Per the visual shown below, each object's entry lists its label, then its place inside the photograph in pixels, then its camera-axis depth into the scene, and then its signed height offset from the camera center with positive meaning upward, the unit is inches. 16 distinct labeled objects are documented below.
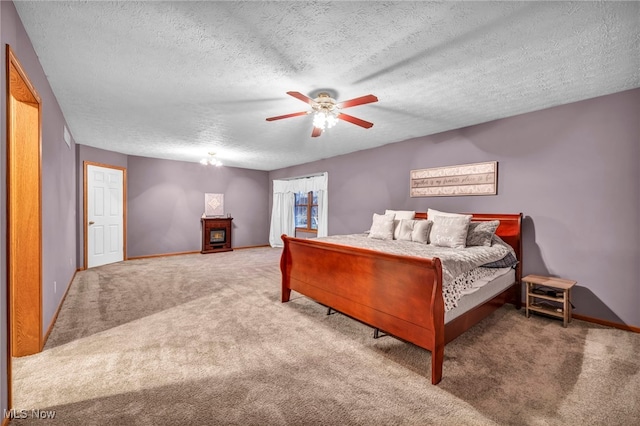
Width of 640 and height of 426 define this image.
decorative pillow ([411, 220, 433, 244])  141.3 -10.8
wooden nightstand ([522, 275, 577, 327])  110.6 -36.0
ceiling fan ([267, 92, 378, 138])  101.8 +39.4
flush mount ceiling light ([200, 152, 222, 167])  226.8 +40.3
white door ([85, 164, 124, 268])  207.2 -6.5
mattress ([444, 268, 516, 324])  87.0 -31.5
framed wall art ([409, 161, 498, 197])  146.9 +18.2
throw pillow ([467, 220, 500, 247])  127.2 -10.3
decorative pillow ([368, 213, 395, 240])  156.5 -10.3
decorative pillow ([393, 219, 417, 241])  149.4 -10.8
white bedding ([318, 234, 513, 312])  85.7 -17.5
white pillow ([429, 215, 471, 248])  125.8 -9.8
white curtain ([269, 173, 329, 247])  294.0 +5.0
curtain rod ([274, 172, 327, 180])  265.7 +35.2
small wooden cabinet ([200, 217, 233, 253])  278.2 -26.6
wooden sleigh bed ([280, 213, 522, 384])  77.2 -28.2
